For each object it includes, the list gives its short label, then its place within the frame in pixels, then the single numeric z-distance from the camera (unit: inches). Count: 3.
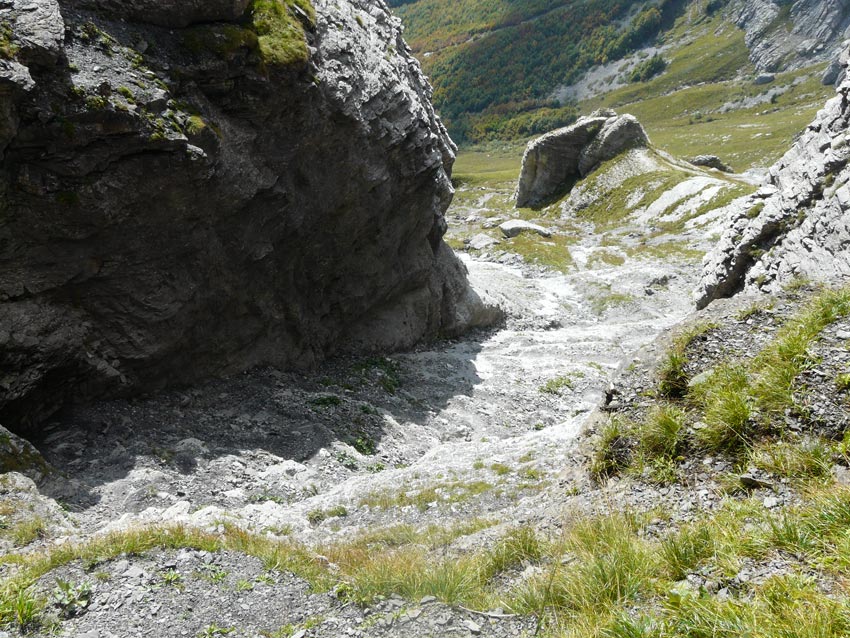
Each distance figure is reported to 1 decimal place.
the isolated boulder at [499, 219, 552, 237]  3046.3
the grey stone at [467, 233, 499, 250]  2881.4
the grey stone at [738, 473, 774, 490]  346.3
